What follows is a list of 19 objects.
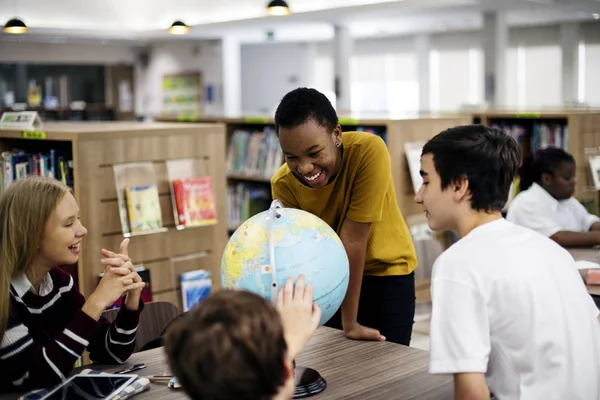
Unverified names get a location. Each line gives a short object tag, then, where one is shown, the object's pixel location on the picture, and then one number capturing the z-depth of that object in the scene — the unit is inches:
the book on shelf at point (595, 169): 233.3
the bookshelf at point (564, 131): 237.0
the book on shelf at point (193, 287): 176.6
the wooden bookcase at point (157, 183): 159.5
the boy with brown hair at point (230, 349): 49.1
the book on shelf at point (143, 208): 163.9
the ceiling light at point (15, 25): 379.2
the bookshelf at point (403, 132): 212.2
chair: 114.8
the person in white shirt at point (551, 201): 186.5
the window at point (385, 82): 686.5
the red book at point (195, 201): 173.2
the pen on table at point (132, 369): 91.4
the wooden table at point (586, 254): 165.2
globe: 77.8
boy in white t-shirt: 69.4
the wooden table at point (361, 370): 82.5
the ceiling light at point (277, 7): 350.6
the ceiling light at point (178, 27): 393.1
